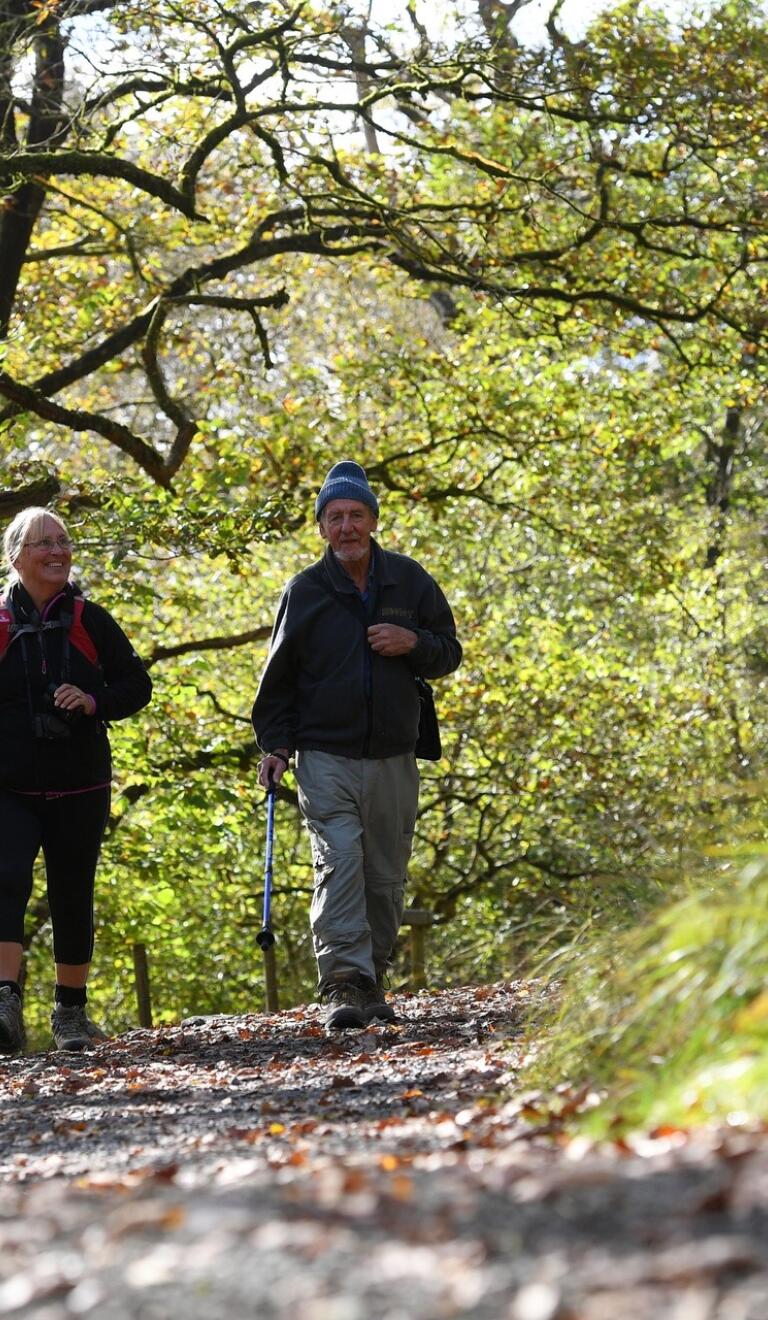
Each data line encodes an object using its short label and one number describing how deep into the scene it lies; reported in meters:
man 14.84
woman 15.06
